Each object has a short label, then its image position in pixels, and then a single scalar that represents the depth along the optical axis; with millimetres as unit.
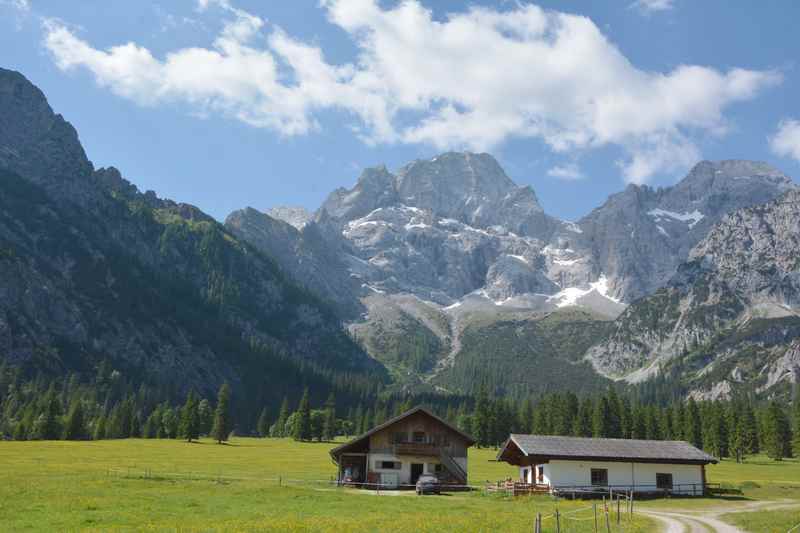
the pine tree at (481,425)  155125
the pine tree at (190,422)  138375
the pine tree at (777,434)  137875
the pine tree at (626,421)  146125
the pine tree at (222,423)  141750
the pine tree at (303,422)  160125
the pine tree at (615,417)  147000
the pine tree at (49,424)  131875
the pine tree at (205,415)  161875
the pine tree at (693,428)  139750
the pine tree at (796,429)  137975
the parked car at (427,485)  60156
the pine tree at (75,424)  132250
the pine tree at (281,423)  187462
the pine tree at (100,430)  138000
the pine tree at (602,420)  145225
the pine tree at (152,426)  151362
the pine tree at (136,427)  148375
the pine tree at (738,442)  135000
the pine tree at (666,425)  145000
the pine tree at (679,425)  143875
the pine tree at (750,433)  139875
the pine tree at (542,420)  158750
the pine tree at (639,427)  145375
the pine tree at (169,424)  151875
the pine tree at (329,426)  169625
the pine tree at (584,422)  148750
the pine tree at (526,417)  167750
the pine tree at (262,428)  196000
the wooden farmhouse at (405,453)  69438
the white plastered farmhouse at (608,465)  60906
